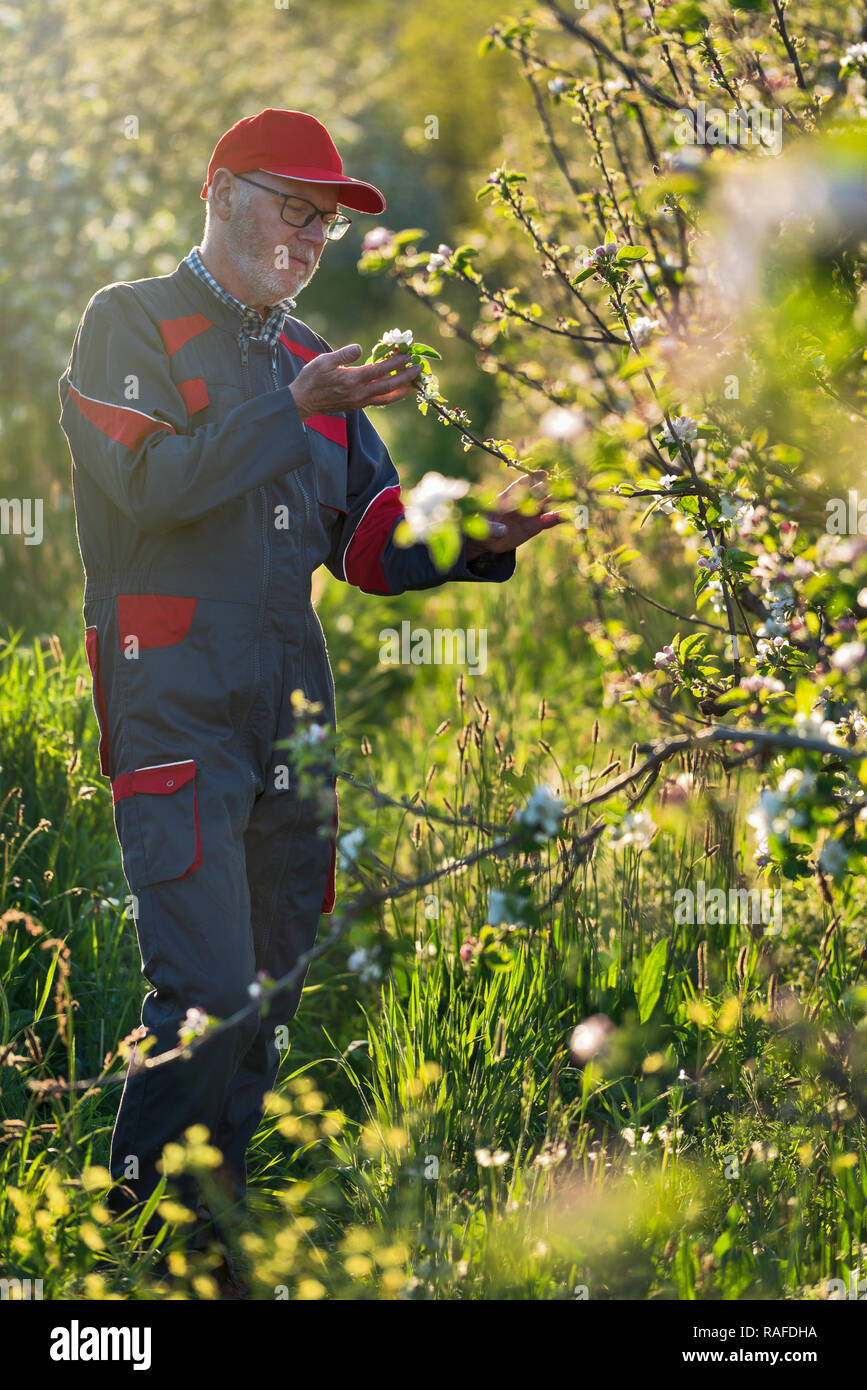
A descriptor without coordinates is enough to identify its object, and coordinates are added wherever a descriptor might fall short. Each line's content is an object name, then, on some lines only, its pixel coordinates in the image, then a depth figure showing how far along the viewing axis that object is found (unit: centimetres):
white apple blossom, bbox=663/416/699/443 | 284
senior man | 279
